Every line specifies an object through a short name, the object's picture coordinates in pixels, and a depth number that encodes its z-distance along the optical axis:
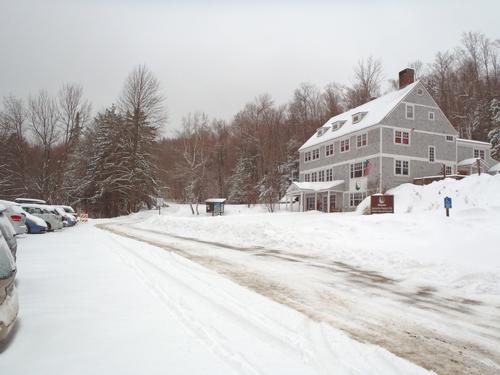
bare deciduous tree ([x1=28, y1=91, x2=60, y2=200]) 44.19
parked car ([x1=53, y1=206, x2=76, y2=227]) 25.73
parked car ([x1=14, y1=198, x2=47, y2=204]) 30.64
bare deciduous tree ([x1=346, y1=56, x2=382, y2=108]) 54.84
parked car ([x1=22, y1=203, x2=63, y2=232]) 21.17
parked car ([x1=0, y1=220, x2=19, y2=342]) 3.35
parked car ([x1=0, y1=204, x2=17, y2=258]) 6.60
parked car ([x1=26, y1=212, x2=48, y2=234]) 18.30
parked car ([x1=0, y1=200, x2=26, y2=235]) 14.41
